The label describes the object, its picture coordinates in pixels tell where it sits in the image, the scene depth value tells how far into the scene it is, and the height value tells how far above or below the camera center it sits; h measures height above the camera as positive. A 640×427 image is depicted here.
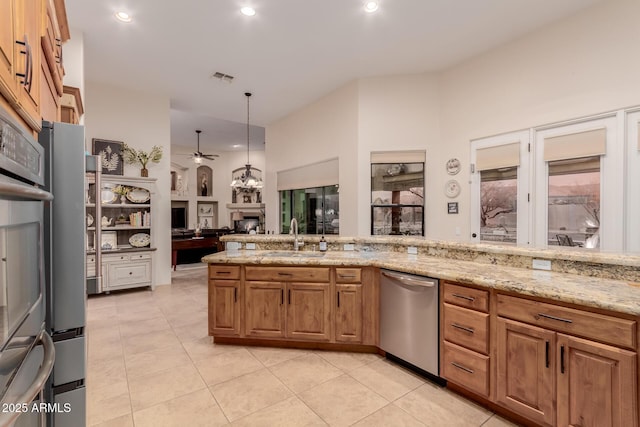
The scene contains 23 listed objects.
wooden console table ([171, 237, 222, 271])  6.81 -0.72
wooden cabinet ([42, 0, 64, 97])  1.44 +0.91
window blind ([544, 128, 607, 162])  3.01 +0.71
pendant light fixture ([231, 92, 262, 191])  6.18 +0.68
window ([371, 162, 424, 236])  4.54 +0.22
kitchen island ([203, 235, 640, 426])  1.55 -0.69
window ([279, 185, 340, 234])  5.45 +0.07
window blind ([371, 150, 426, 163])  4.47 +0.84
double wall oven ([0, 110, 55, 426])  0.74 -0.21
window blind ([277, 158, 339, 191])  5.25 +0.71
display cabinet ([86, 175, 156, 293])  4.68 -0.30
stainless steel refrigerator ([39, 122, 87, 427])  1.25 -0.21
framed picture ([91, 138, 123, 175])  4.76 +0.95
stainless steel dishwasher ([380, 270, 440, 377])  2.32 -0.87
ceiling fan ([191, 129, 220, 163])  7.47 +1.39
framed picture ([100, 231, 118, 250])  4.82 -0.44
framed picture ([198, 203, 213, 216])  10.47 +0.13
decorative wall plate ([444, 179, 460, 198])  4.18 +0.34
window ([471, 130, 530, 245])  3.58 +0.31
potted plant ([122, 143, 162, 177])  5.00 +0.96
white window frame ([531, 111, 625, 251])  2.88 +0.36
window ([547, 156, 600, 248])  3.09 +0.11
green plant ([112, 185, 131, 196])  4.87 +0.38
